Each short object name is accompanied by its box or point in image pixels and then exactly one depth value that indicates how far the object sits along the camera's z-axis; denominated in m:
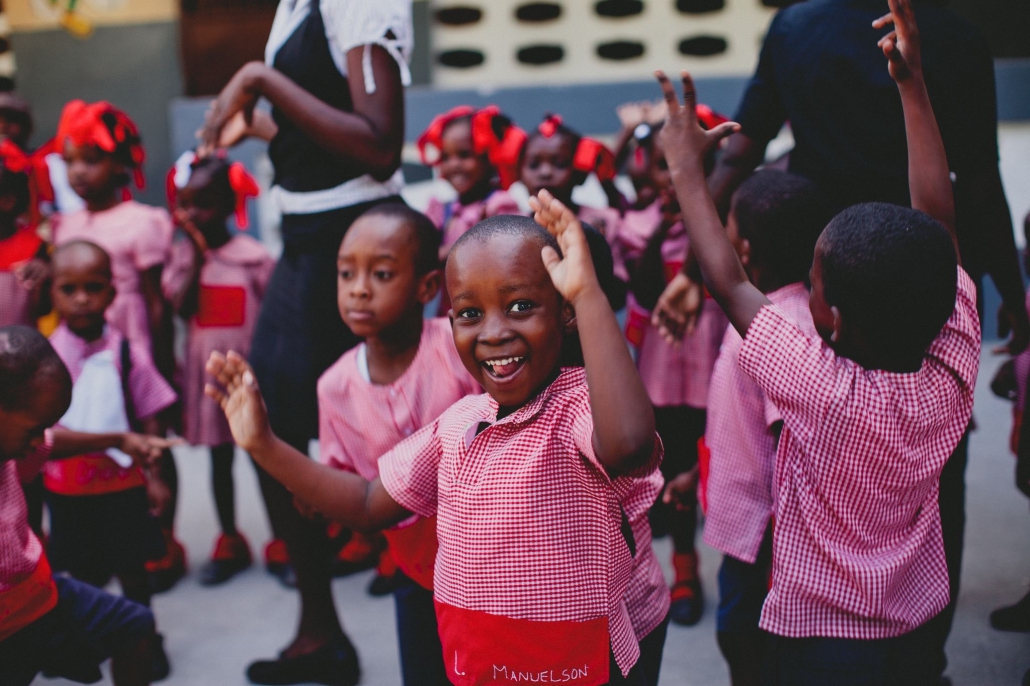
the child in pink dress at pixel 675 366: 2.84
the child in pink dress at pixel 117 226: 3.27
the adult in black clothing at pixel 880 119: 1.92
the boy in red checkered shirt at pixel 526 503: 1.39
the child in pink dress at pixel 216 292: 3.25
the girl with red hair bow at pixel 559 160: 3.37
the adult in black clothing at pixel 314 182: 2.20
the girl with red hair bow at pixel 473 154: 3.60
